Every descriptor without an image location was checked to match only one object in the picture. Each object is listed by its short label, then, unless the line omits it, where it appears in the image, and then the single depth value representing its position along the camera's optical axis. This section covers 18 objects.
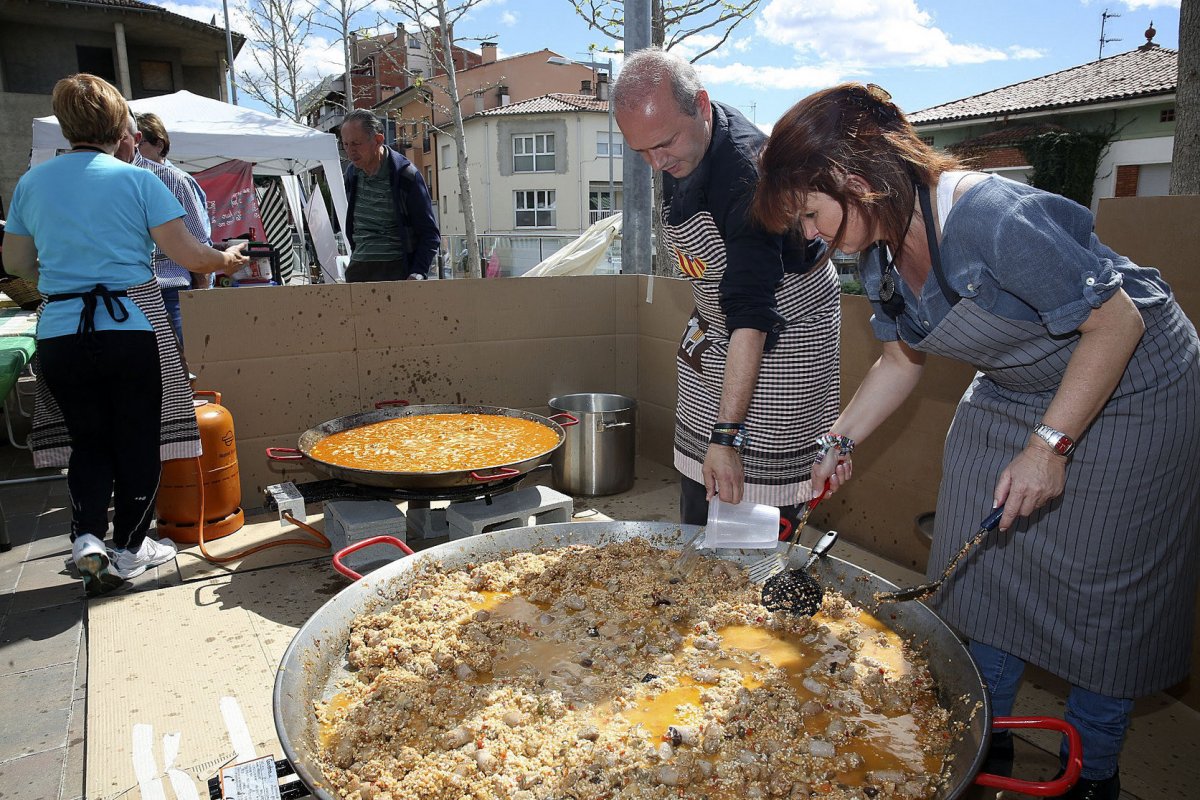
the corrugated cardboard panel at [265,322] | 4.28
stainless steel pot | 4.73
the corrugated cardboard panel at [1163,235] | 2.41
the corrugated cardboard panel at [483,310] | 4.71
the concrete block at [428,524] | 3.82
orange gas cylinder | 3.97
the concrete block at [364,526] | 3.24
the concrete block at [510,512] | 3.34
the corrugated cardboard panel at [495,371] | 4.81
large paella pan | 1.21
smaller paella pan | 2.99
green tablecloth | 3.94
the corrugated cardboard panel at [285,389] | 4.41
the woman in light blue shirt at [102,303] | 3.13
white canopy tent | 8.34
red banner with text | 9.38
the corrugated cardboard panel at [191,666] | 2.38
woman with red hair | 1.44
